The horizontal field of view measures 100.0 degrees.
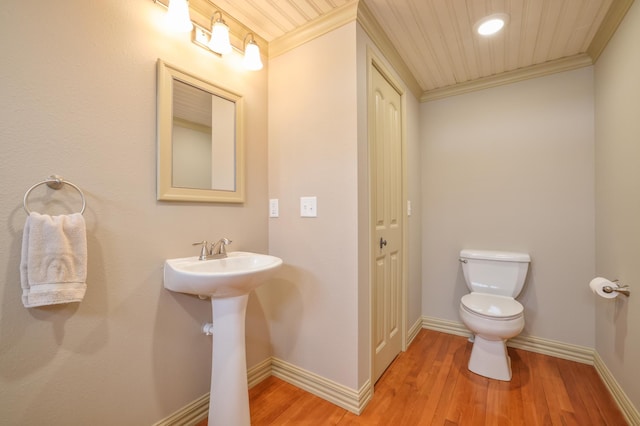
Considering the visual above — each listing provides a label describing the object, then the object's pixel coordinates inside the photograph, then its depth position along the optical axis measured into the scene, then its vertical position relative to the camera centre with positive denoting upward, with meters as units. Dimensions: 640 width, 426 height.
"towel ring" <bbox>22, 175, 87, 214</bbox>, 0.93 +0.11
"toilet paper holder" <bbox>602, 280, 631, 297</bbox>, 1.37 -0.40
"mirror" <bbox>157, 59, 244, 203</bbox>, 1.29 +0.40
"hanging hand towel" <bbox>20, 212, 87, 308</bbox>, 0.90 -0.16
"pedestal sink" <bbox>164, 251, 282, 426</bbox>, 1.23 -0.63
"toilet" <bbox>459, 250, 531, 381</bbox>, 1.70 -0.63
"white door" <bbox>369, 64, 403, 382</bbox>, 1.68 -0.03
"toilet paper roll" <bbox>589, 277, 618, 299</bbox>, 1.43 -0.41
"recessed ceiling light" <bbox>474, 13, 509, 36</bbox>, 1.56 +1.14
